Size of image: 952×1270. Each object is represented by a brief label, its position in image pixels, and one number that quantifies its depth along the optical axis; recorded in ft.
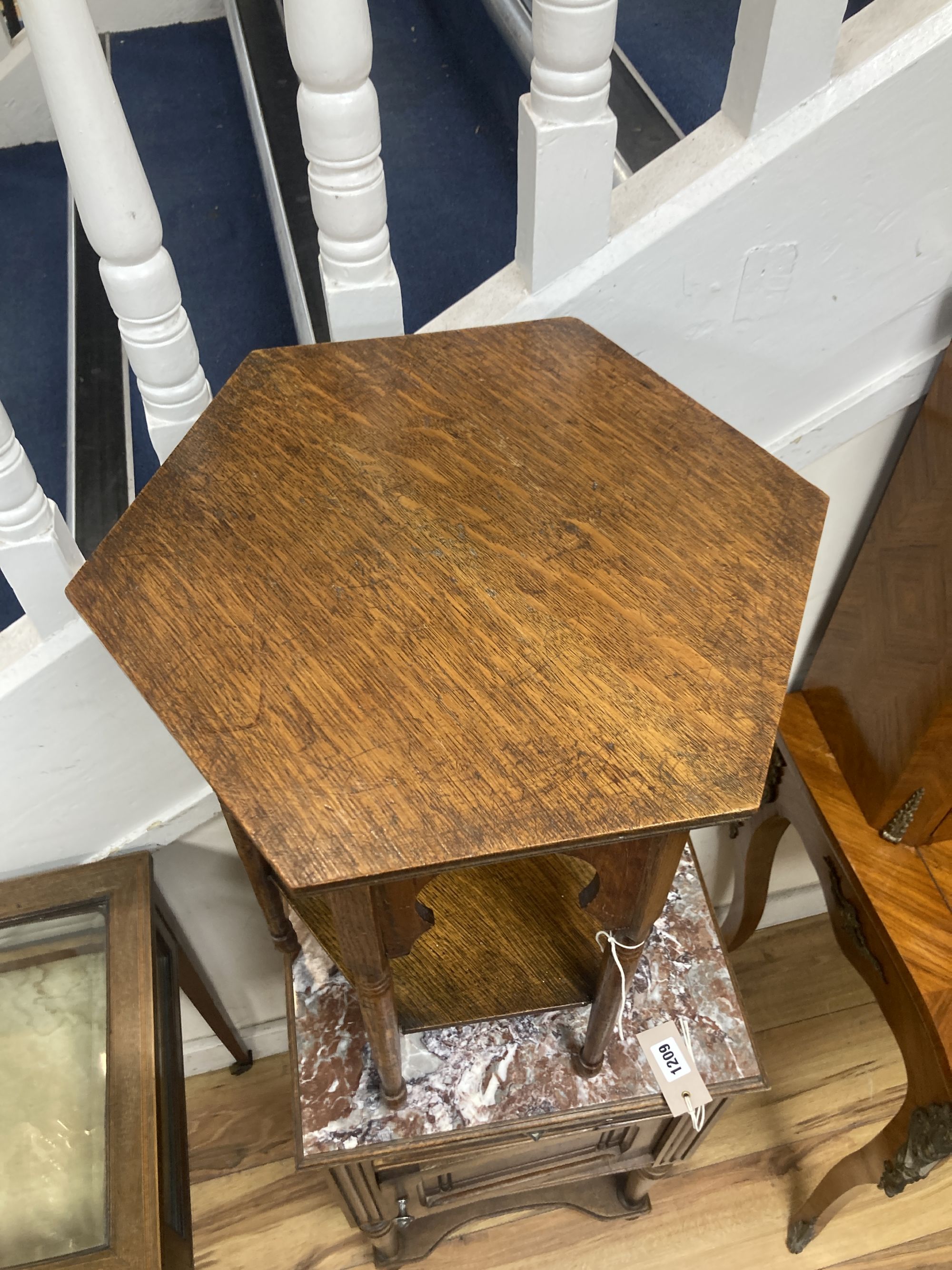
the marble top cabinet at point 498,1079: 3.26
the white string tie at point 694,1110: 3.31
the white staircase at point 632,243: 2.17
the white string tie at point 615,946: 2.29
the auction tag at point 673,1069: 3.18
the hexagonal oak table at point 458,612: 1.65
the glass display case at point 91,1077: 3.08
